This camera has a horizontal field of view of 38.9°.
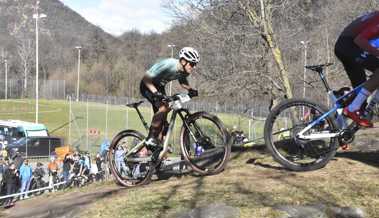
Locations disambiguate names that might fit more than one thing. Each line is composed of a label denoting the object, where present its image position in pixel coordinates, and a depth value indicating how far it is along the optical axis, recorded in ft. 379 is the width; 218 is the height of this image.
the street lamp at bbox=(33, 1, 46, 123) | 159.33
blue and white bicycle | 20.95
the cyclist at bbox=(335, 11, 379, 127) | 19.51
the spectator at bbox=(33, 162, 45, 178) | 63.57
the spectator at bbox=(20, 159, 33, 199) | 52.94
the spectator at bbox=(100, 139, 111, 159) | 71.80
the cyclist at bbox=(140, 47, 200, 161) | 23.29
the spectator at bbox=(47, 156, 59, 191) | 65.37
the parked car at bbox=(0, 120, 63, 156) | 113.80
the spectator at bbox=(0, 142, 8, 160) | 69.82
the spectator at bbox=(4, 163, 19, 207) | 49.01
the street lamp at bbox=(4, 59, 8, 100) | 316.33
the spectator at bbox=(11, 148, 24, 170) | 54.60
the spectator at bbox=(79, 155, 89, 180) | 58.76
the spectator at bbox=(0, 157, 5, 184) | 52.39
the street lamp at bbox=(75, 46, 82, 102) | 284.57
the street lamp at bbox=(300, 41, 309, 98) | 61.43
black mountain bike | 23.56
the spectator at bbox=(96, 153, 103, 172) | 66.74
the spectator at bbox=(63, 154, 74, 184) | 60.13
